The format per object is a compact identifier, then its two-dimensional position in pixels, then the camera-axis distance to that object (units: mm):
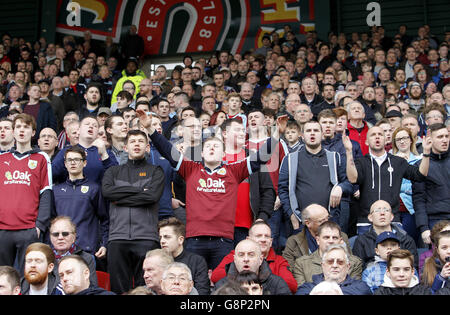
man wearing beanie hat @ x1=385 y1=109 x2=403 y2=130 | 8617
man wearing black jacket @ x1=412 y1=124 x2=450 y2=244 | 6860
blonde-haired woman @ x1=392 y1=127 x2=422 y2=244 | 7211
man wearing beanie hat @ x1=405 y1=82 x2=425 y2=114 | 10484
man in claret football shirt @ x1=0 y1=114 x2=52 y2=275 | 6379
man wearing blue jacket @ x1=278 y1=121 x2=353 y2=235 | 6762
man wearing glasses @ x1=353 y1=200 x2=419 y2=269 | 6172
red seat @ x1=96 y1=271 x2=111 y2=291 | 6009
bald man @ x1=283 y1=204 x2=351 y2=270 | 6391
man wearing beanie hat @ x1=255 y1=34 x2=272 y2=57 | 15320
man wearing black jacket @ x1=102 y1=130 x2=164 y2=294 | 6047
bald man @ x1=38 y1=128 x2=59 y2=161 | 7555
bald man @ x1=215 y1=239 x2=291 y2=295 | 5477
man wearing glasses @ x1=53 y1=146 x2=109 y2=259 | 6477
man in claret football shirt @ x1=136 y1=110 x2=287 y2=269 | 6309
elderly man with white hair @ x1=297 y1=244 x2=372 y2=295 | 5531
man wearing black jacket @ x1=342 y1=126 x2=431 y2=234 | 6855
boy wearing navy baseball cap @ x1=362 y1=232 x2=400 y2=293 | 5934
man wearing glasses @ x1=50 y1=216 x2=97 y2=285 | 5977
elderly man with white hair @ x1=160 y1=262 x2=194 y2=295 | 5172
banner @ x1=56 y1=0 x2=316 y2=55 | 16891
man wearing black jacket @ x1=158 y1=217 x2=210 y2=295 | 5867
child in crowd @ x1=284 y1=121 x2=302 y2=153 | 7766
